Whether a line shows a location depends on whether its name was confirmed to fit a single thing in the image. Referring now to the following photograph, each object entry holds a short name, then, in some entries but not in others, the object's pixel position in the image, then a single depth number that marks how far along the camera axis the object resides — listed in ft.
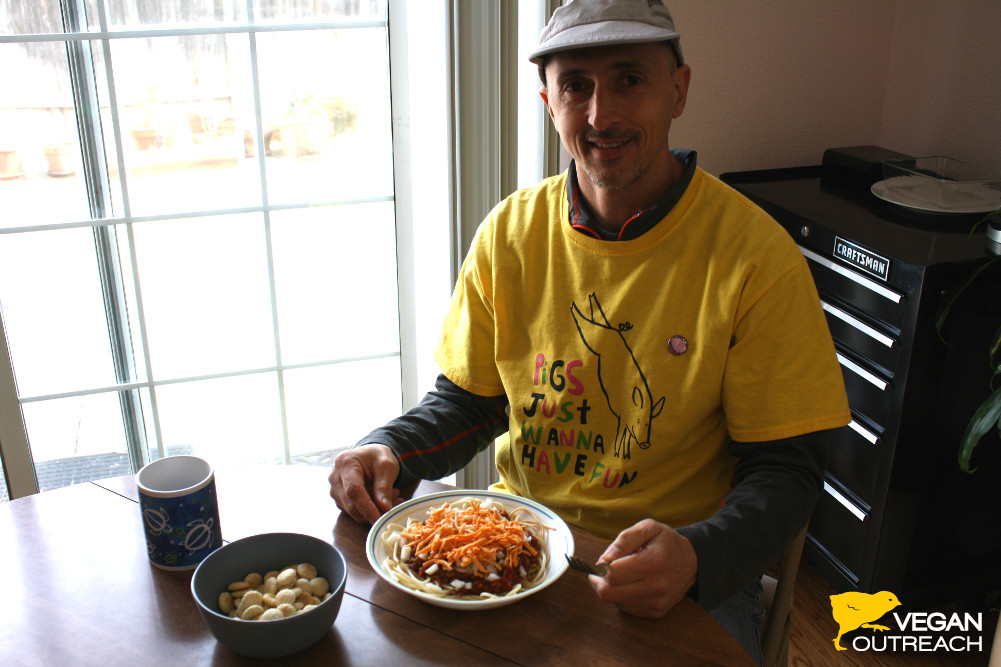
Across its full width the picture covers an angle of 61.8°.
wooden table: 2.99
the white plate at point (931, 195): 6.32
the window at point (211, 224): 6.53
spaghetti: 3.26
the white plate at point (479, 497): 3.13
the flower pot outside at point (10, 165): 6.53
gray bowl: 2.84
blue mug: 3.30
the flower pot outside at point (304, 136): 7.11
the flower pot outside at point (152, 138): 6.73
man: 3.86
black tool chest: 5.69
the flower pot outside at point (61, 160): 6.59
